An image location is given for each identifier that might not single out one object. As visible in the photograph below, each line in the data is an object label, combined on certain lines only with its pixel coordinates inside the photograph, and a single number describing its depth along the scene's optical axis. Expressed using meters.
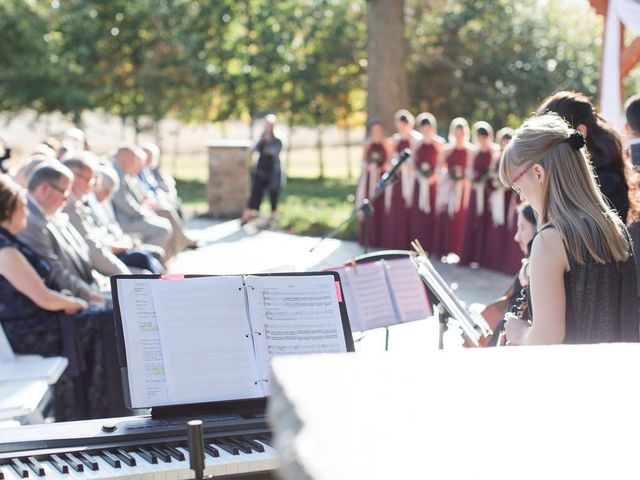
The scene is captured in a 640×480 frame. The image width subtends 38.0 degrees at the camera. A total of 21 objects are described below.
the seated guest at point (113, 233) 8.72
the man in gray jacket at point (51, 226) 6.13
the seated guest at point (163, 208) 12.35
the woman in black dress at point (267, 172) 17.67
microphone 6.55
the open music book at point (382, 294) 4.89
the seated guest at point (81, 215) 7.52
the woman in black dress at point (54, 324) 5.46
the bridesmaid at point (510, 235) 11.41
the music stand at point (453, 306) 3.76
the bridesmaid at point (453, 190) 12.35
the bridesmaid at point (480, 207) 11.93
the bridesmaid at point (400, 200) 13.14
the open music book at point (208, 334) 3.06
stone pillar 18.75
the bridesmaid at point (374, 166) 13.72
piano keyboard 2.71
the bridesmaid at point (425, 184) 12.80
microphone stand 6.43
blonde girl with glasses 3.03
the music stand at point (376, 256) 4.97
